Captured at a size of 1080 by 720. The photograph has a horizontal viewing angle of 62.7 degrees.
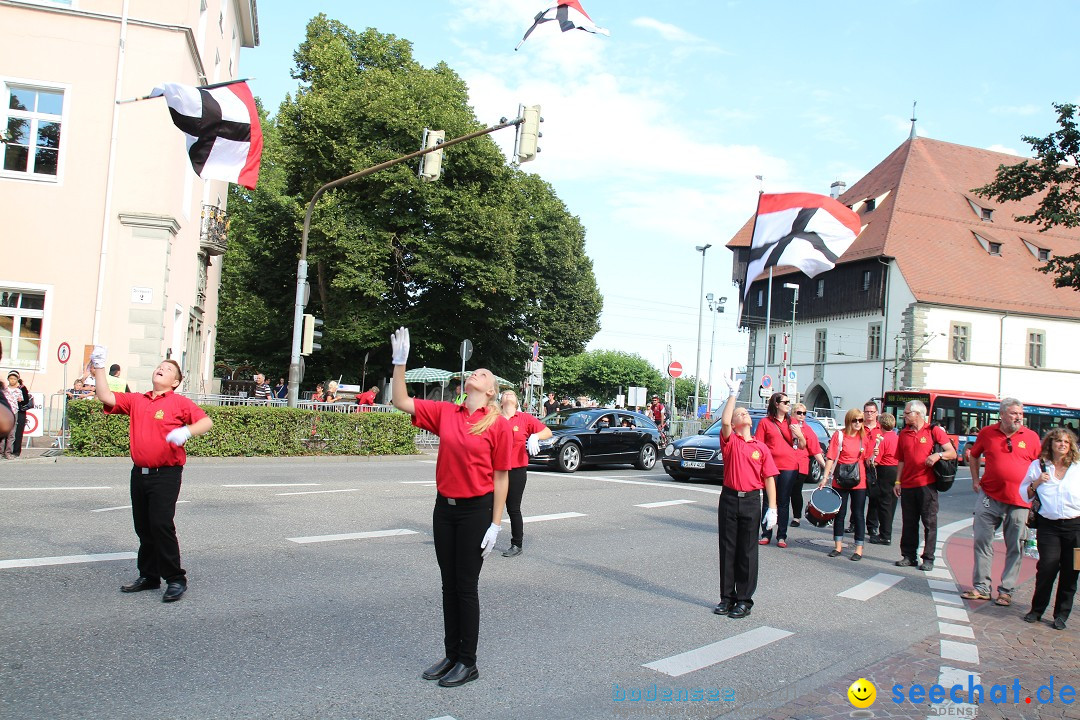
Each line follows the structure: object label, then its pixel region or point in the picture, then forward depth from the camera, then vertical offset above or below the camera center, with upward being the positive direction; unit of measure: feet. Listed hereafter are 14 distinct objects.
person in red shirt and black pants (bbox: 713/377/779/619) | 22.84 -2.91
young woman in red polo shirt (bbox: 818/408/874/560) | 34.81 -1.63
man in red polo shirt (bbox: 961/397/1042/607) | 26.76 -2.01
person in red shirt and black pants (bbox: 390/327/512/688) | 16.01 -2.04
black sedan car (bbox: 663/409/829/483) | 62.03 -3.64
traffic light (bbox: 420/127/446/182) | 54.75 +14.37
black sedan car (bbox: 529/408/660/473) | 67.77 -3.09
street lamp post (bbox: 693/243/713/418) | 158.71 +19.75
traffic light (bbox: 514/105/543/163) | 51.01 +15.13
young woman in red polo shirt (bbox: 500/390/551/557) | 29.32 -1.81
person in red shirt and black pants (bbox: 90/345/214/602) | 20.62 -2.24
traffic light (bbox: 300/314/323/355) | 67.82 +3.69
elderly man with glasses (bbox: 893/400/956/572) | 32.12 -2.25
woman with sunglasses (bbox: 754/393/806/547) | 35.12 -1.33
